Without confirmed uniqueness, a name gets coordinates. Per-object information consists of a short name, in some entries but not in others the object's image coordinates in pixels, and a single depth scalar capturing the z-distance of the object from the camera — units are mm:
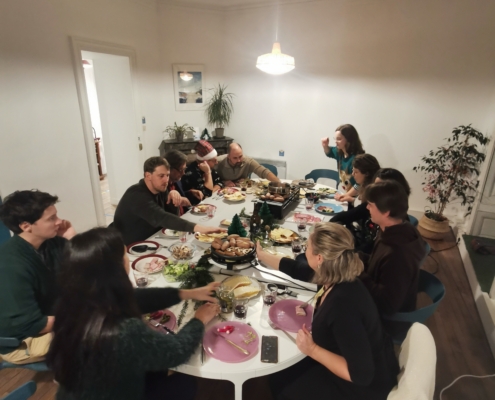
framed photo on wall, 5043
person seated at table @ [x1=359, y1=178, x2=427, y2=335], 1569
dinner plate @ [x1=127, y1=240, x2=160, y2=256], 2014
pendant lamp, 3205
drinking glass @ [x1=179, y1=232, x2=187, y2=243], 2174
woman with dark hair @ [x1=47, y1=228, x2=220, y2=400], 1022
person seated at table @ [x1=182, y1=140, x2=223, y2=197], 3529
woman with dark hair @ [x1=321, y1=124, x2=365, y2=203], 3529
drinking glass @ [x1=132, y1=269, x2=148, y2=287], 1675
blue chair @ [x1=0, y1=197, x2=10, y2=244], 2119
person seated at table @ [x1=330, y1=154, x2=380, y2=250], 2521
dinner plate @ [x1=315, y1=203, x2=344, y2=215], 2848
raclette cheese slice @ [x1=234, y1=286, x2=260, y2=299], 1598
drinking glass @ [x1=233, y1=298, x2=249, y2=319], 1488
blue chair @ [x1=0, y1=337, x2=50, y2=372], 1567
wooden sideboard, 5020
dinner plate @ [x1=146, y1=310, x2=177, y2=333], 1405
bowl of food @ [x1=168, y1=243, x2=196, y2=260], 1967
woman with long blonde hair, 1216
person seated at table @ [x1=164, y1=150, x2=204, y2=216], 2922
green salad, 1759
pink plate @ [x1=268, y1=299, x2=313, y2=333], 1439
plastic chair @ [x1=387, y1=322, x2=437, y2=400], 1073
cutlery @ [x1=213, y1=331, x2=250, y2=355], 1294
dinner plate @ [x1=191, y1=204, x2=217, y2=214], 2766
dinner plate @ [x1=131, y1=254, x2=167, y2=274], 1827
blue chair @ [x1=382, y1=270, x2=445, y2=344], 1585
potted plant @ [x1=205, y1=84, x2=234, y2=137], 5188
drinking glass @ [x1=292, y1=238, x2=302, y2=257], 2079
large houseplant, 3762
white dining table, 1229
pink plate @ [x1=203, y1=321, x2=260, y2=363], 1276
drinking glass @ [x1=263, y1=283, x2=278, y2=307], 1578
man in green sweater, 1427
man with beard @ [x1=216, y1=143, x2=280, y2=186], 3754
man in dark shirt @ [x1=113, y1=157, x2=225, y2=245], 2215
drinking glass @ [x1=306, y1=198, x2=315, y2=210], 2963
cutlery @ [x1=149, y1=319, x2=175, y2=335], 1379
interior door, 4461
